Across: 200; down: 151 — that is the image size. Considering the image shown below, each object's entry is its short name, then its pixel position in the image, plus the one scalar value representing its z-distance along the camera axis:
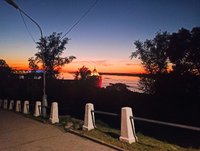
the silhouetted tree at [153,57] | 22.46
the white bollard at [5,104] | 14.02
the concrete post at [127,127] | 5.06
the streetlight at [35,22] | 8.76
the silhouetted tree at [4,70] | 35.08
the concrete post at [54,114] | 7.56
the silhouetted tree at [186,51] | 18.74
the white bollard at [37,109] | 9.43
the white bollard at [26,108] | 10.88
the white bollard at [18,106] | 12.04
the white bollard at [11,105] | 13.23
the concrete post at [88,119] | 6.29
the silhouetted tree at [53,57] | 31.21
